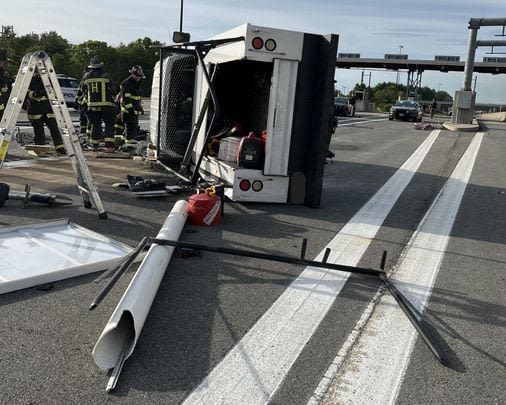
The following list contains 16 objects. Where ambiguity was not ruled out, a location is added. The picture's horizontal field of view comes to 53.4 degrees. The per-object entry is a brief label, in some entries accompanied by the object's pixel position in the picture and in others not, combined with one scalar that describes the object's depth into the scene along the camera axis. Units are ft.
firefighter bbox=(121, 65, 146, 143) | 36.58
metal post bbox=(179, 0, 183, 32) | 116.26
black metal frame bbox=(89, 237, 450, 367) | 11.46
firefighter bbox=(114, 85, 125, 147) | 39.45
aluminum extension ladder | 16.96
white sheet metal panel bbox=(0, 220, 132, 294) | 12.37
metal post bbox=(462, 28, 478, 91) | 84.64
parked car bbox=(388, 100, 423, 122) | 103.96
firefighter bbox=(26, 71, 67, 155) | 33.73
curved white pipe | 9.11
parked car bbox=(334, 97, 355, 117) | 105.91
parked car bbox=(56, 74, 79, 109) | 80.07
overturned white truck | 20.61
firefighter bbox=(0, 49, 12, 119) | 30.61
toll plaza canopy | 209.67
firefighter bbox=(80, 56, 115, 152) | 34.71
